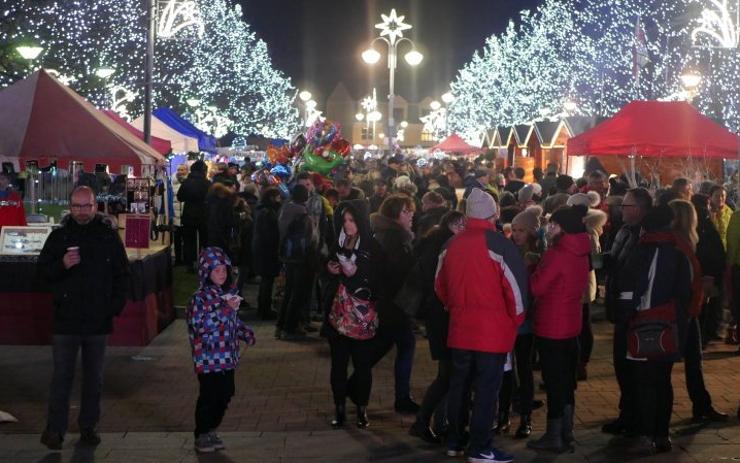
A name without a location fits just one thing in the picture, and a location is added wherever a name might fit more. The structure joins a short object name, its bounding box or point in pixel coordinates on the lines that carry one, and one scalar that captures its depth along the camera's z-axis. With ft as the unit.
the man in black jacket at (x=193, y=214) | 63.36
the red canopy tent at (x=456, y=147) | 196.13
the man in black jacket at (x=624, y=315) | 24.91
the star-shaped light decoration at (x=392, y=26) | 103.45
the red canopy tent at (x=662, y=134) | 52.95
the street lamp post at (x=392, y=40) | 103.65
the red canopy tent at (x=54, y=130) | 37.27
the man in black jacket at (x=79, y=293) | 24.71
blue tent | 111.14
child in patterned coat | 24.35
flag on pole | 118.93
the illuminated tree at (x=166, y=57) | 120.57
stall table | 38.52
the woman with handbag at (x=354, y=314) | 27.17
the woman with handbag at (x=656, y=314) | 24.30
